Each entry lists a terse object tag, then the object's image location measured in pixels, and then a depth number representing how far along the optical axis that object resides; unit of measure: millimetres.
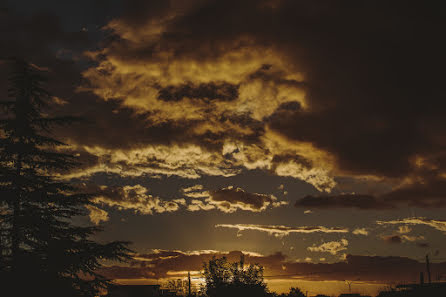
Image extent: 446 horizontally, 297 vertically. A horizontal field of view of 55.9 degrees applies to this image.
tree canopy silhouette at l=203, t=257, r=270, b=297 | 52000
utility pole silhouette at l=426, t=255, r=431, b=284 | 44906
